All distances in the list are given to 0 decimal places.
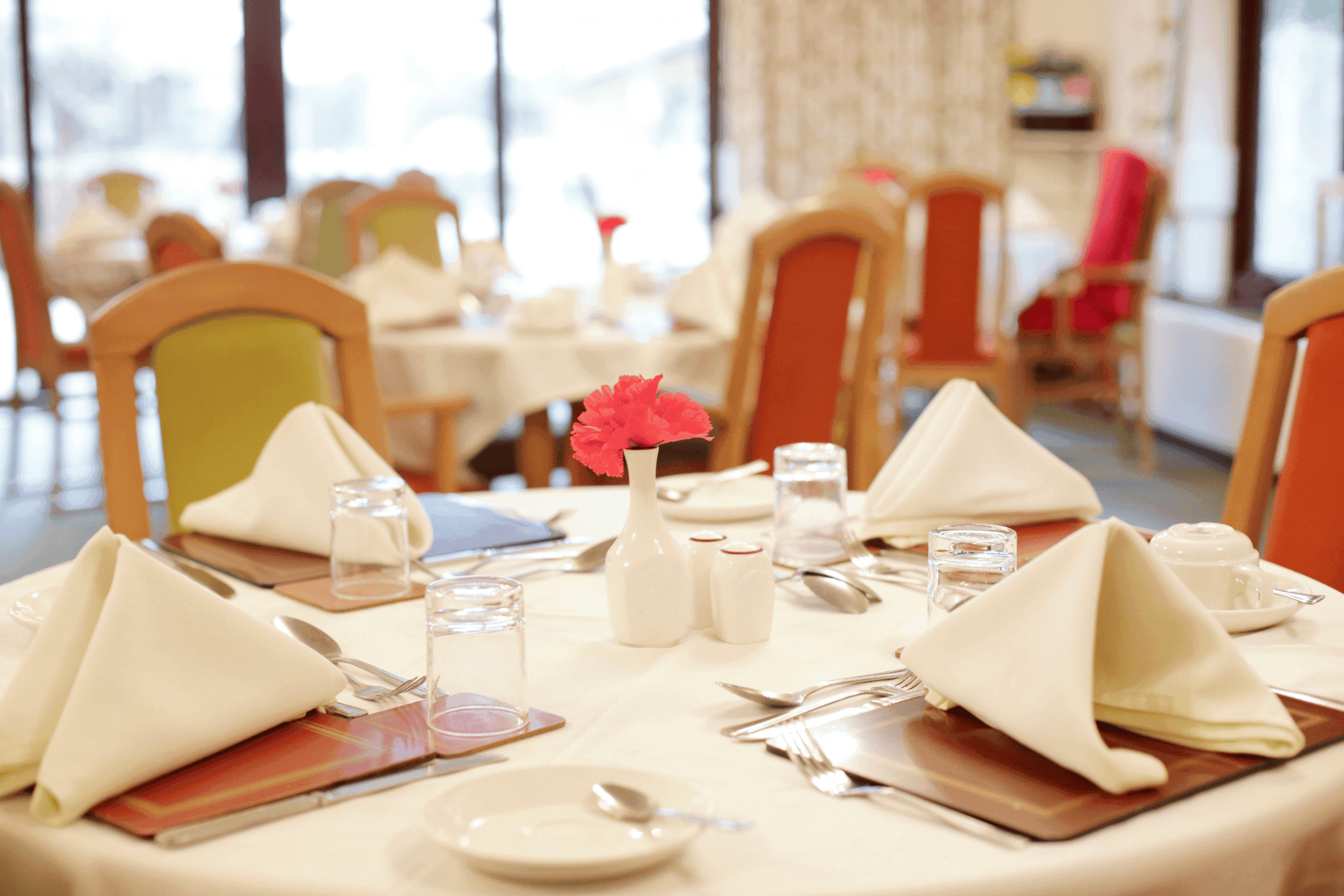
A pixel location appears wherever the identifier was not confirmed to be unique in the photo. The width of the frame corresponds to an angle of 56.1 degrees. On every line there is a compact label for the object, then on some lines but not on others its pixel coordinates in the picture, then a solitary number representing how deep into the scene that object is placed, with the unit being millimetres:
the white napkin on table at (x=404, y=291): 3051
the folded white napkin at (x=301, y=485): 1283
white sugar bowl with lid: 1057
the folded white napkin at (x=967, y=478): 1298
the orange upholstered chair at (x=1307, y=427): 1408
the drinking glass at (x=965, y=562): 967
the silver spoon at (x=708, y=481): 1504
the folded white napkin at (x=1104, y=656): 751
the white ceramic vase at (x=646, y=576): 1002
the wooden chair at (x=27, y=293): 4258
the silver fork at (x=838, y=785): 663
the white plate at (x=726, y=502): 1440
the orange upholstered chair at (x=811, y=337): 2455
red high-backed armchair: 5043
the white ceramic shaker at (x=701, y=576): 1051
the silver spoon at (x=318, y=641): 922
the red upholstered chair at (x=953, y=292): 4457
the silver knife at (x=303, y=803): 676
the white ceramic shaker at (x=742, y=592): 1004
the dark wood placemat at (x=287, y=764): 709
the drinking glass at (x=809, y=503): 1279
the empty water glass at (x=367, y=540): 1167
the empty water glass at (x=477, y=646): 853
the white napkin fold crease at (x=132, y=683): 717
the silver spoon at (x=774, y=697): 853
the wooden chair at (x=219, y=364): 1622
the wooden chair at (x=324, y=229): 5168
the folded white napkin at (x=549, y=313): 2953
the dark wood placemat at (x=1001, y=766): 684
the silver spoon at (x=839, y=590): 1099
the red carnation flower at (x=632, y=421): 972
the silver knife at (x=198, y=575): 1155
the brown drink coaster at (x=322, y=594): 1132
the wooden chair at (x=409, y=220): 4519
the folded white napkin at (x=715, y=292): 2922
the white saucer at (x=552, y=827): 611
